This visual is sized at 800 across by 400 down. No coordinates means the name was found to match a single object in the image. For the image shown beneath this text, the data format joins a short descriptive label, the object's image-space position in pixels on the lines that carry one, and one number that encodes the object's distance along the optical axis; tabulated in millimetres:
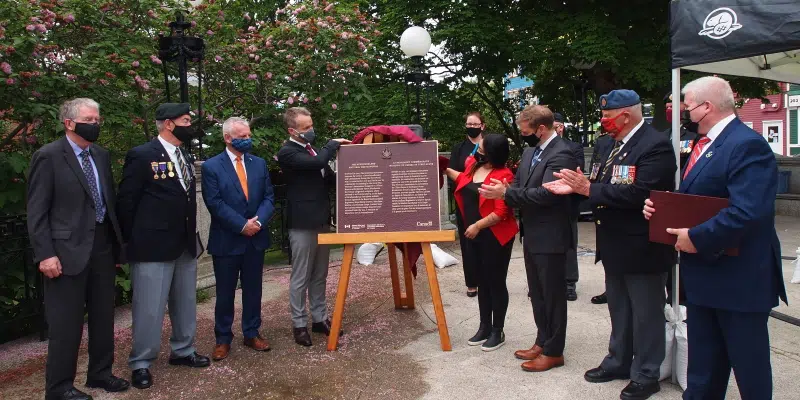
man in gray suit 3615
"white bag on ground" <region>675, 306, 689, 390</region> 3674
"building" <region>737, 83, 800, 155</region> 29559
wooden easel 4531
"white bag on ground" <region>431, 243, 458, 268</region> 7939
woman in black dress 5743
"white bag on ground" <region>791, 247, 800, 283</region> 6438
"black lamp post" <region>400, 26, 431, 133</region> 9141
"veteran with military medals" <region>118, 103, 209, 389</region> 4113
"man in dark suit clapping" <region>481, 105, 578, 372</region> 4012
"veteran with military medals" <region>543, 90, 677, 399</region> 3455
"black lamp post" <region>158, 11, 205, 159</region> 6137
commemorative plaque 4617
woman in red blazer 4457
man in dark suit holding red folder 2732
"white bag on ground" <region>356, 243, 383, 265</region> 8378
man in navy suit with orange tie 4602
